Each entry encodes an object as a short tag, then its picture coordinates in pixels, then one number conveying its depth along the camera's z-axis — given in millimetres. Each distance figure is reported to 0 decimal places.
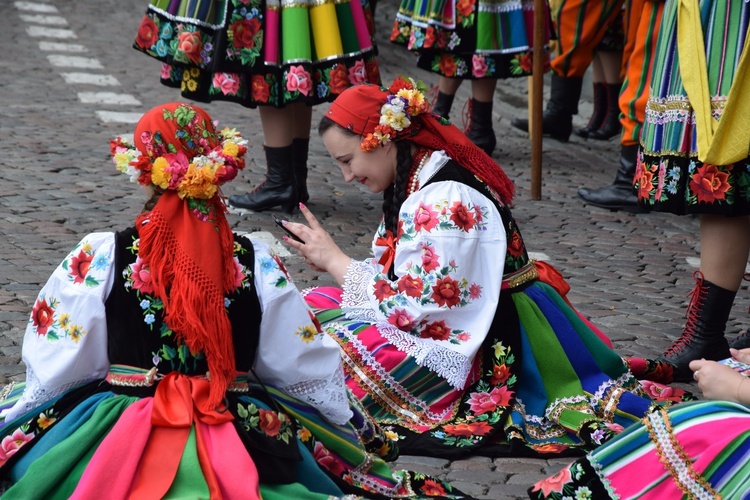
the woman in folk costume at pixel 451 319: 7082
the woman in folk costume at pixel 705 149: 7676
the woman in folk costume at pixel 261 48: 11203
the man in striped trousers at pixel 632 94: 11695
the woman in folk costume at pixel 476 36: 13906
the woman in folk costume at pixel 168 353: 5148
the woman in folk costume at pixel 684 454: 5273
